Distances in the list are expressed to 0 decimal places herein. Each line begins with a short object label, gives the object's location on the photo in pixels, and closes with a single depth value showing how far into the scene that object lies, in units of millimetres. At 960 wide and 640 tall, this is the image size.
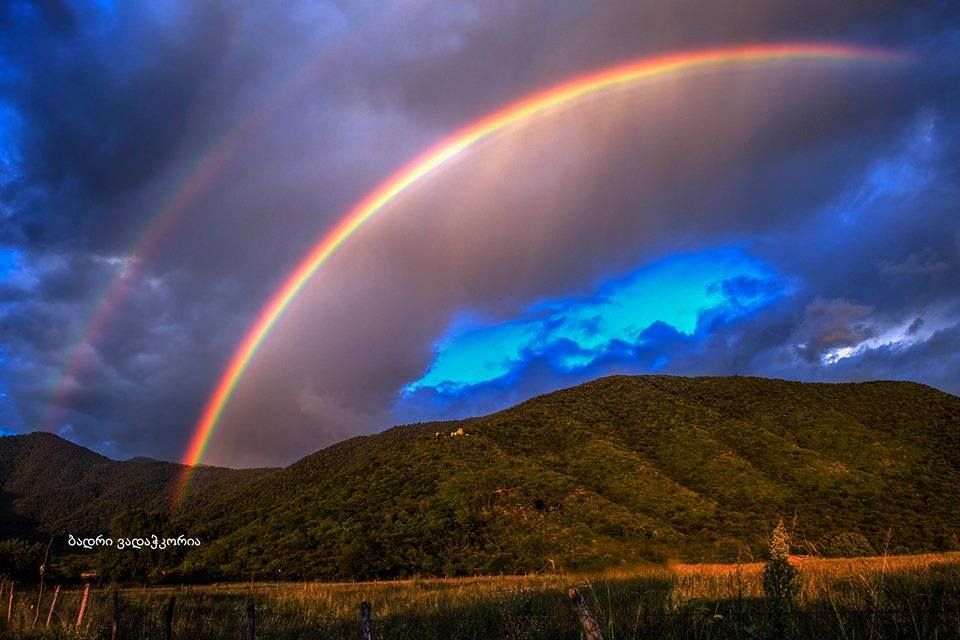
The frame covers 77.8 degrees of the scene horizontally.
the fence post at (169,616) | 8664
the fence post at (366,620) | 5578
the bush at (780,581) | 4949
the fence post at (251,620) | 6887
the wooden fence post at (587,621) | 4047
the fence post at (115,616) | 9109
